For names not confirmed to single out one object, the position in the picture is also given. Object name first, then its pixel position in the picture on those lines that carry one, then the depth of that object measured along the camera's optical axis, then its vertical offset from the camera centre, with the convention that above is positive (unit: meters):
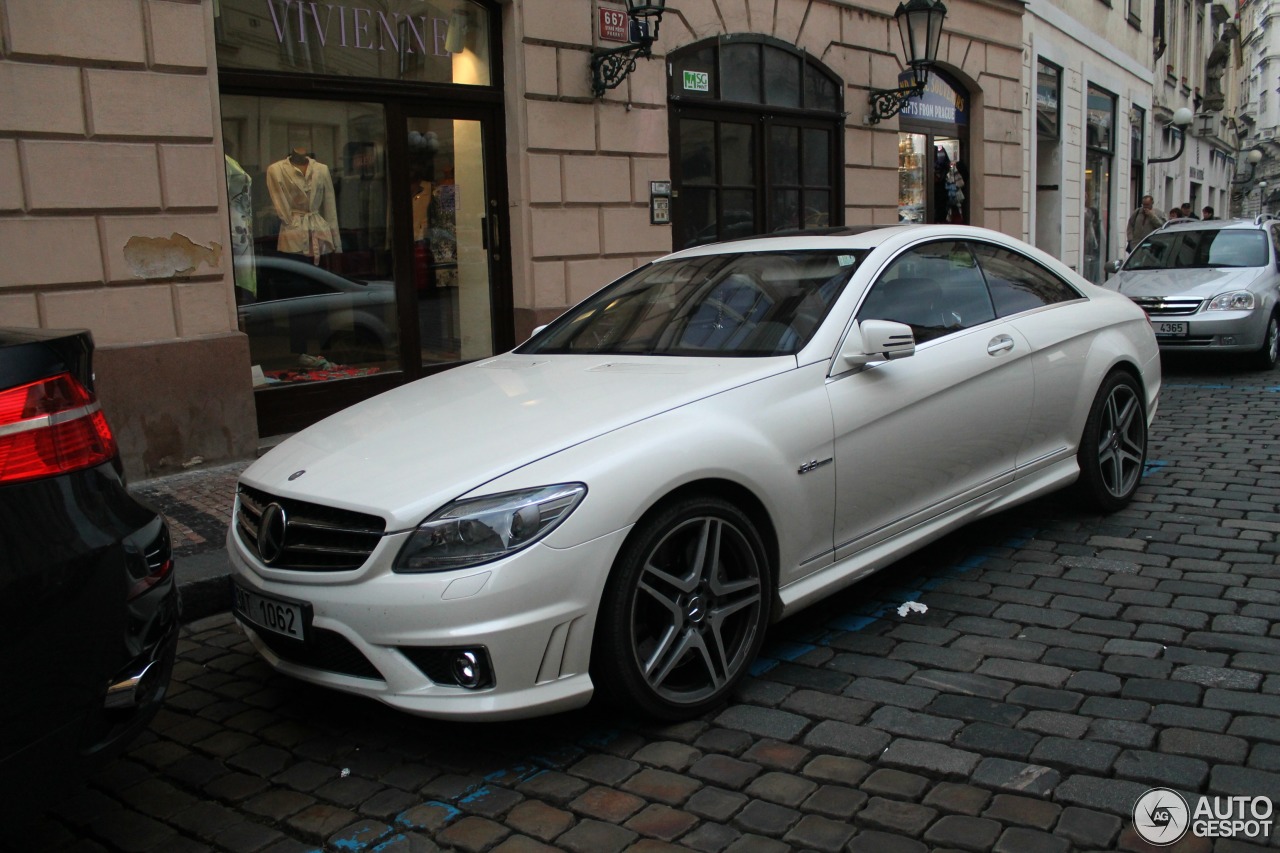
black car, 2.23 -0.64
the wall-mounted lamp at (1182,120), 25.84 +2.90
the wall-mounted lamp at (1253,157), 42.97 +3.28
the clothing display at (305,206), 7.90 +0.49
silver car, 10.50 -0.43
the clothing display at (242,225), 7.56 +0.34
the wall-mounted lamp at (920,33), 12.24 +2.43
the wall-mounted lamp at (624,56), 9.05 +1.73
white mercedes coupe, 2.98 -0.66
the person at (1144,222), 17.77 +0.37
